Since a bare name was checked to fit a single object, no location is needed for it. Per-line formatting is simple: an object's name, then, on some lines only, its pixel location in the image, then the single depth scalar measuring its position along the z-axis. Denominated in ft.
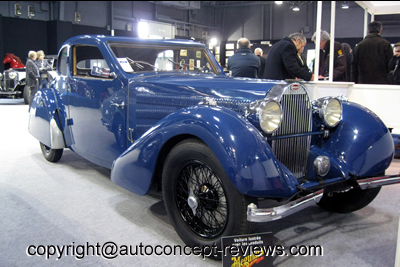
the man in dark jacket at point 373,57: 17.26
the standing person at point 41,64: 27.17
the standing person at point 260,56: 25.93
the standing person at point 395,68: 19.25
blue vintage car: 6.70
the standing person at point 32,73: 29.91
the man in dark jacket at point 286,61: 15.07
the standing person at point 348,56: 21.77
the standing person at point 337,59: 18.84
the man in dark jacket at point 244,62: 19.38
